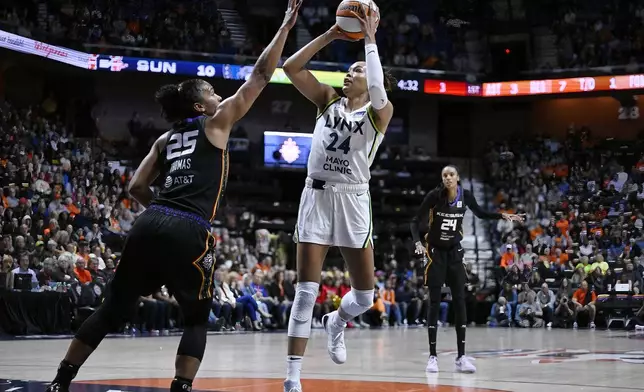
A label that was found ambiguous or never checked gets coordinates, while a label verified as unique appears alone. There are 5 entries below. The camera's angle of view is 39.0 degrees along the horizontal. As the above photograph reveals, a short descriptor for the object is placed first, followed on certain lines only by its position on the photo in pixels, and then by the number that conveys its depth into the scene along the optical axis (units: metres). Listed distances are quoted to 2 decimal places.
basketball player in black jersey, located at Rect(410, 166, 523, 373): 9.56
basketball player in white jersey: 6.15
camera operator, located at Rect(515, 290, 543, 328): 21.00
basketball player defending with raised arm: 5.00
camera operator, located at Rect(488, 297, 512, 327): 21.58
